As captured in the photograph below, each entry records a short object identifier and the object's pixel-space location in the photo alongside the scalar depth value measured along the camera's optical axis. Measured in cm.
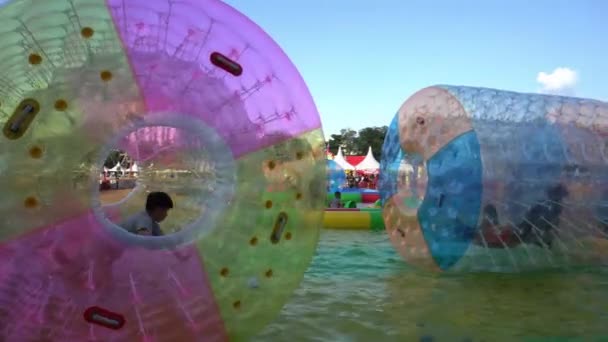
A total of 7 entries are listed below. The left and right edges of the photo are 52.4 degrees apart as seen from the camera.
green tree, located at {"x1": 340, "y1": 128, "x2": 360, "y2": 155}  9294
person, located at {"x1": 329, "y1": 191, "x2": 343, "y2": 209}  1355
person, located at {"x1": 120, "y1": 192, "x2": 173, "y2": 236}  339
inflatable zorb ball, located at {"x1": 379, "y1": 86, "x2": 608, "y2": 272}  565
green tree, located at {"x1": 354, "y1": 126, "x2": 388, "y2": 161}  8956
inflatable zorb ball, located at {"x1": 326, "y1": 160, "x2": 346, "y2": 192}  2121
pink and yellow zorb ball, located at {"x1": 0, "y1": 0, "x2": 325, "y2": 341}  282
